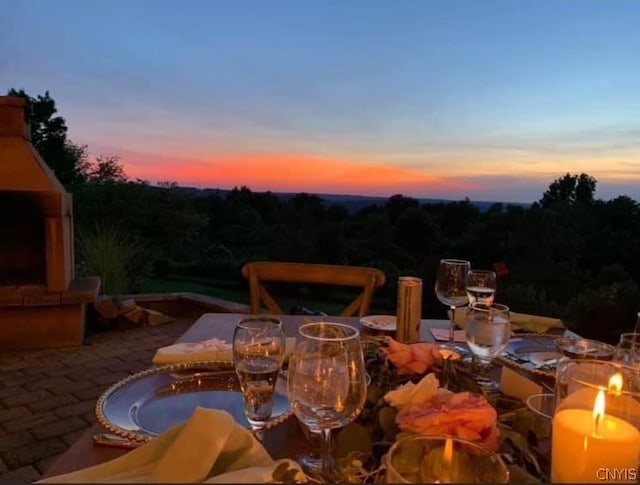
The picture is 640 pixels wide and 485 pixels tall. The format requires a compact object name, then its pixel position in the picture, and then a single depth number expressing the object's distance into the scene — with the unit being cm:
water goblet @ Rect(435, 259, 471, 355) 129
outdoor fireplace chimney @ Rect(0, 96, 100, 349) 321
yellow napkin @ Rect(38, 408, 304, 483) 39
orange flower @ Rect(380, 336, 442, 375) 86
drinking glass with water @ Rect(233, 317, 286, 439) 73
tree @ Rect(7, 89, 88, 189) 532
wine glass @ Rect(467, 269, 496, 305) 126
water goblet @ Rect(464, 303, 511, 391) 89
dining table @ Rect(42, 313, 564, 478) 65
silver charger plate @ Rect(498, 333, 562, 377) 107
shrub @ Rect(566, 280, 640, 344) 233
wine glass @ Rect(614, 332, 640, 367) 89
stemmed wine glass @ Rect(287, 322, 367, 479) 62
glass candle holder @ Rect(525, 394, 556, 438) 66
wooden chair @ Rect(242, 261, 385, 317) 188
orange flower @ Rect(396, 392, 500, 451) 54
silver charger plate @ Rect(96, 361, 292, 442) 77
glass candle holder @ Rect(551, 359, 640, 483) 49
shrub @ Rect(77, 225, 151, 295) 426
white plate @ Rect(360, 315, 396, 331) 135
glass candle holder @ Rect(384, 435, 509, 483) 38
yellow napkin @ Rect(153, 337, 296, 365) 103
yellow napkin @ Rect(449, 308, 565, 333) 137
